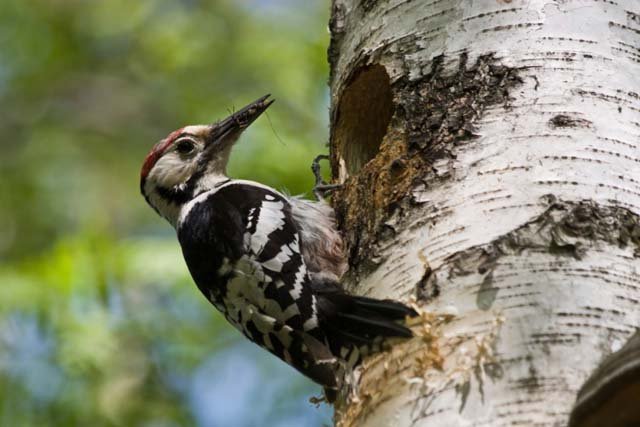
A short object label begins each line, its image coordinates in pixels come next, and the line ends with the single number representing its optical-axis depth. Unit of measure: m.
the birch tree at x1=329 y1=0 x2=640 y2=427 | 4.27
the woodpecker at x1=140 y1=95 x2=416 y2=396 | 5.79
